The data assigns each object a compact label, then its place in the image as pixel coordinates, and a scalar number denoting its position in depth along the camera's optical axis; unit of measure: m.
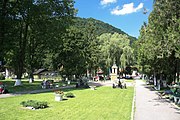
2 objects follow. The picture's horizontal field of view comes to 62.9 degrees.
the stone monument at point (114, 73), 38.00
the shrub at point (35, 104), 8.97
